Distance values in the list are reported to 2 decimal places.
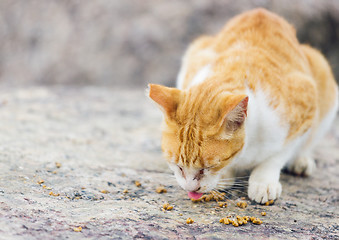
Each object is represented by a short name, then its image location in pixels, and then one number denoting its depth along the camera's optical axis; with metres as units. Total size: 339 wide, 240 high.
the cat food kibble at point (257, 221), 2.31
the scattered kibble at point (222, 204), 2.53
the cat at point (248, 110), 2.38
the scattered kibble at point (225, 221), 2.26
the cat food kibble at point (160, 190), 2.71
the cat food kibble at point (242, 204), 2.54
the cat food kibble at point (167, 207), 2.41
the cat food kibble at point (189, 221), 2.23
